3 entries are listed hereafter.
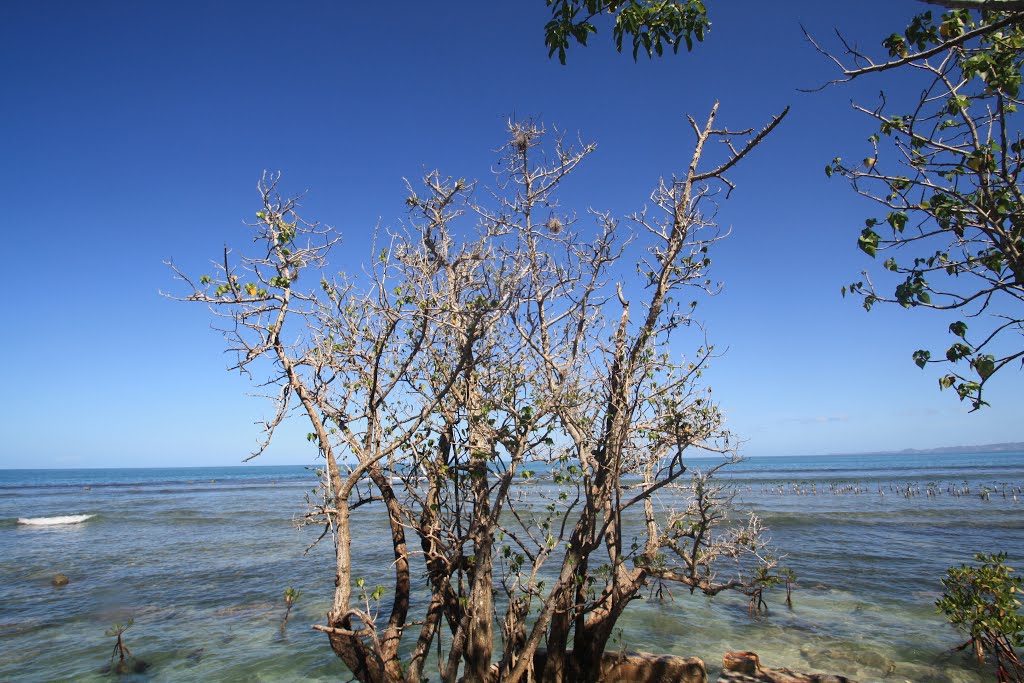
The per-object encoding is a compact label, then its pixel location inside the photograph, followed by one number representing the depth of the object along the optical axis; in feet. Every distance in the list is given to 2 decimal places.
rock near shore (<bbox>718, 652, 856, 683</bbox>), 27.78
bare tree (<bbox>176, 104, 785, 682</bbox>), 21.95
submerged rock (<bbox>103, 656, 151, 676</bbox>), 36.40
